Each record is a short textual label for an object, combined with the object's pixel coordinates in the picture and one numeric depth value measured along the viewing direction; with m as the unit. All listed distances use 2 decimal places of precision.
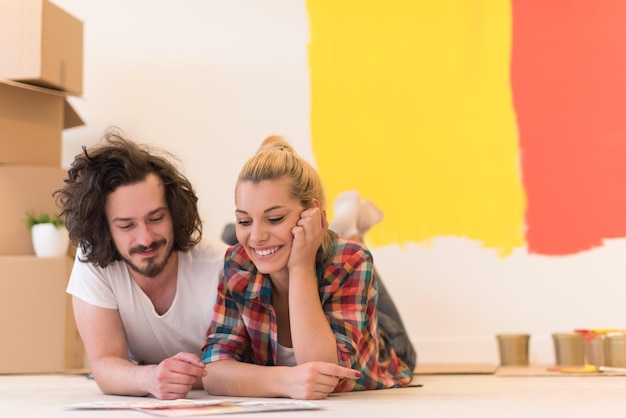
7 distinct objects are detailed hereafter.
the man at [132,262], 1.84
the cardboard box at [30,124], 2.96
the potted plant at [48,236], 2.90
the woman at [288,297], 1.69
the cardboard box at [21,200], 2.95
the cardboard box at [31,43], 2.96
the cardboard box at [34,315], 2.83
